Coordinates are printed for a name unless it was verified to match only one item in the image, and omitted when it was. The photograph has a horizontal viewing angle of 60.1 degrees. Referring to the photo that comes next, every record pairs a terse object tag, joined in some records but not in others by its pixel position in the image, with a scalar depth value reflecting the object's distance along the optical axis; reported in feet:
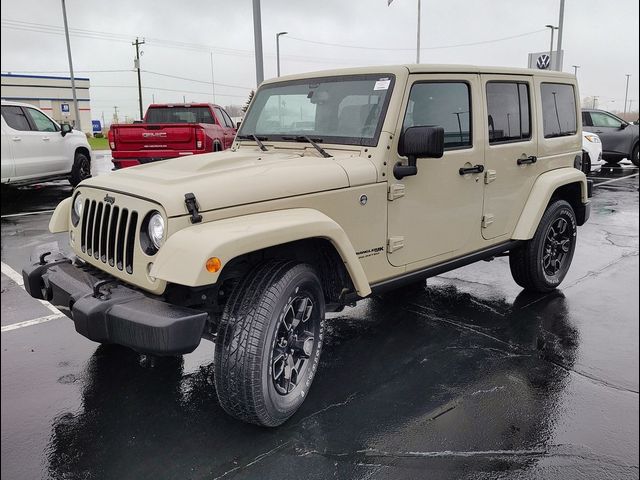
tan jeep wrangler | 9.18
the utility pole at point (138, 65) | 142.69
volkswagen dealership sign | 69.05
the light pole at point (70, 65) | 74.60
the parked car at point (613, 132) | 54.39
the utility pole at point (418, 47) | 74.30
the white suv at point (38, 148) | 35.68
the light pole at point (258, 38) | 34.01
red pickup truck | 37.37
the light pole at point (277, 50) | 93.91
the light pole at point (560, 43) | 71.74
